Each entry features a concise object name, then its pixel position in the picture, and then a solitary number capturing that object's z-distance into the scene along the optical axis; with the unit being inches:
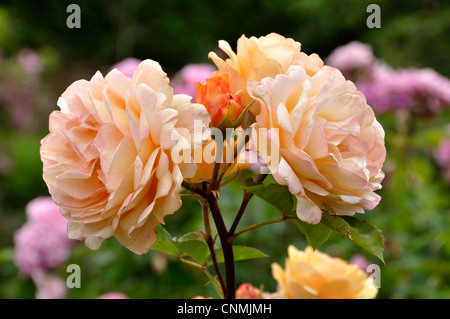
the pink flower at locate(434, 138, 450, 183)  83.8
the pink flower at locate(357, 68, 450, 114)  59.1
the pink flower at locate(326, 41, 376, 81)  64.7
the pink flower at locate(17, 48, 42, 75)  132.9
